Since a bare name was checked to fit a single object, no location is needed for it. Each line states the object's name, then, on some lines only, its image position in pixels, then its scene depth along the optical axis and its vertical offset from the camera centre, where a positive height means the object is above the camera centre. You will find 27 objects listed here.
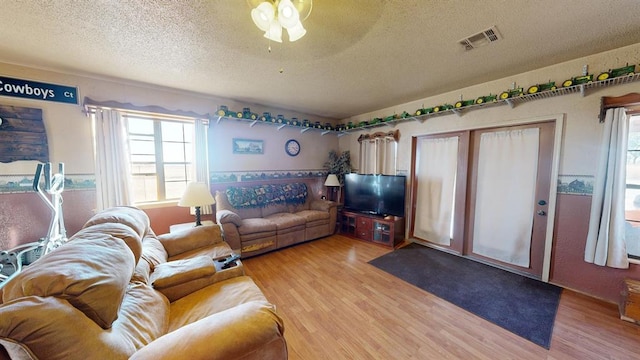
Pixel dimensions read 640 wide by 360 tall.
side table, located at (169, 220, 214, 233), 2.89 -0.84
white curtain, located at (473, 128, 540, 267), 2.60 -0.33
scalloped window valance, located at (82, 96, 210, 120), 2.57 +0.77
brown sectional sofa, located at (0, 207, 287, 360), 0.67 -0.64
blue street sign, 2.24 +0.82
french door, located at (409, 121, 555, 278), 2.53 -0.37
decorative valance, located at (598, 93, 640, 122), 1.94 +0.63
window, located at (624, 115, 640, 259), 2.03 -0.17
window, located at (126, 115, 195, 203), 2.98 +0.13
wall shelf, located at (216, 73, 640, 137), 2.00 +0.83
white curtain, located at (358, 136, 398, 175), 3.99 +0.24
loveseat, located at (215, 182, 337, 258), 3.02 -0.83
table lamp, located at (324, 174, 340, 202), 4.41 -0.28
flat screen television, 3.63 -0.47
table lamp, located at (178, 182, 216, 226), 2.42 -0.34
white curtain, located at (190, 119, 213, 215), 3.26 +0.20
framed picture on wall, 3.71 +0.36
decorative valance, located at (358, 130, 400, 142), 3.88 +0.62
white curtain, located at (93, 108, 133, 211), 2.65 +0.08
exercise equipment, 2.00 -0.75
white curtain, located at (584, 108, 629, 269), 1.99 -0.25
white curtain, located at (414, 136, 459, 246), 3.28 -0.32
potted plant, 4.64 +0.07
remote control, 1.82 -0.83
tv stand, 3.54 -1.05
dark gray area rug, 1.85 -1.31
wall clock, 4.32 +0.40
